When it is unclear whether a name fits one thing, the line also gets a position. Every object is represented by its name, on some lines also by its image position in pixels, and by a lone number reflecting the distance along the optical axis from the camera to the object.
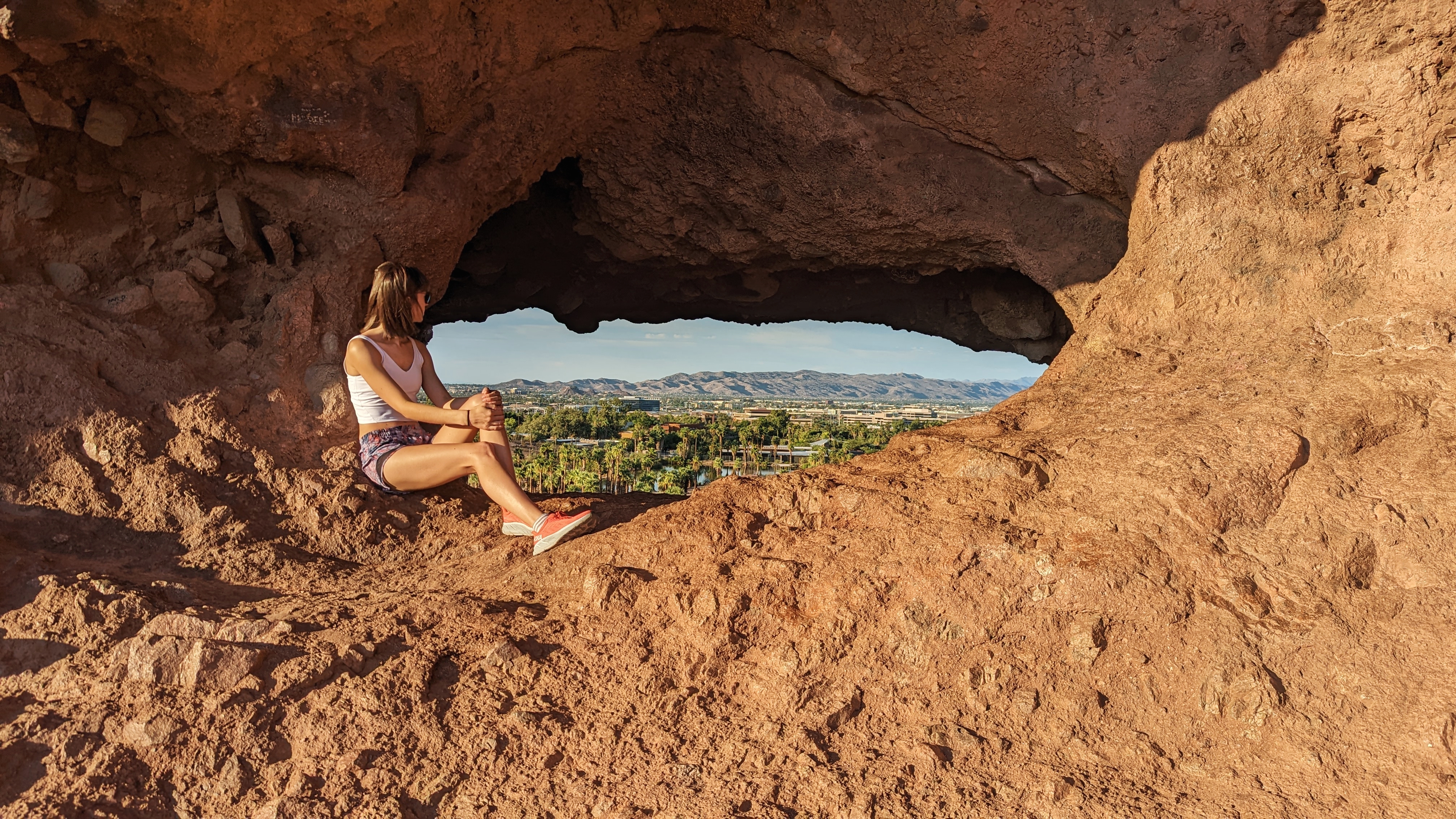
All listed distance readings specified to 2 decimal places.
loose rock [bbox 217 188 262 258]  4.50
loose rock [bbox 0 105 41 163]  3.91
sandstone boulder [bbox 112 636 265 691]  2.71
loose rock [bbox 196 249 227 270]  4.50
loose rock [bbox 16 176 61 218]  4.10
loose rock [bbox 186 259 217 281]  4.42
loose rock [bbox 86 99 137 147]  4.14
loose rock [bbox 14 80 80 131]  3.88
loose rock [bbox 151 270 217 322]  4.33
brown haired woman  3.79
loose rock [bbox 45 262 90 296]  4.16
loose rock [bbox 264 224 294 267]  4.56
